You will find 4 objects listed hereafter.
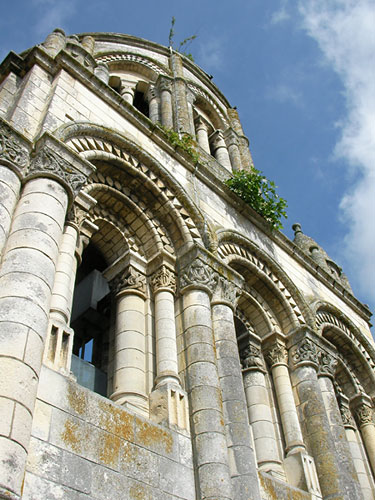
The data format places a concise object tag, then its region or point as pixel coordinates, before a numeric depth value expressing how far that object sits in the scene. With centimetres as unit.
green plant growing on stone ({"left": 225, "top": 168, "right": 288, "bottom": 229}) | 1266
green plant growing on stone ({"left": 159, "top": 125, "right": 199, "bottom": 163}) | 1130
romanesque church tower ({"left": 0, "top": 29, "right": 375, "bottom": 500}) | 562
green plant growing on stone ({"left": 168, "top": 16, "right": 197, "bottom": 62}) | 2167
